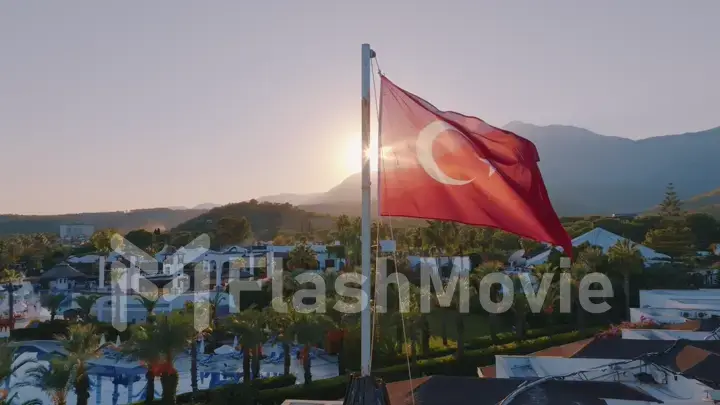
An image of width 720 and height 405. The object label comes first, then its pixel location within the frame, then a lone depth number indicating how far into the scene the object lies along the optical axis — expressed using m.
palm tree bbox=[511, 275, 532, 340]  27.62
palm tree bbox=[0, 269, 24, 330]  37.06
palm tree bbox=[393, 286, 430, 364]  23.25
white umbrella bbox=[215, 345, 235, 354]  28.36
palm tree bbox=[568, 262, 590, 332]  29.97
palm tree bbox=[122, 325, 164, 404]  18.08
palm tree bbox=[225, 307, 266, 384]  20.44
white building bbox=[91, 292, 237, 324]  34.56
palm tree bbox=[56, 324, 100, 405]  17.70
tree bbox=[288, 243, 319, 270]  45.72
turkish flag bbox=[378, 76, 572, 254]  6.55
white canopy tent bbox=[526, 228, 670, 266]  48.25
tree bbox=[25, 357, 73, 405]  16.95
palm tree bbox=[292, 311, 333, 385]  20.95
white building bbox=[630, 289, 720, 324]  25.19
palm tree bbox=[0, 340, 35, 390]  14.86
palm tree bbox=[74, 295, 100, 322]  34.03
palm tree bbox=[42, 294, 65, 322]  35.28
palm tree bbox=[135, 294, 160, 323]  29.55
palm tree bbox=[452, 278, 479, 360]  23.92
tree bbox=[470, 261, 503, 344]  30.33
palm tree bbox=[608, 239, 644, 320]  33.41
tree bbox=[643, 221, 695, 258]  54.36
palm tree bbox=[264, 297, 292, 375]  22.19
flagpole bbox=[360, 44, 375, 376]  6.04
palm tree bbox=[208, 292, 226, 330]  26.39
